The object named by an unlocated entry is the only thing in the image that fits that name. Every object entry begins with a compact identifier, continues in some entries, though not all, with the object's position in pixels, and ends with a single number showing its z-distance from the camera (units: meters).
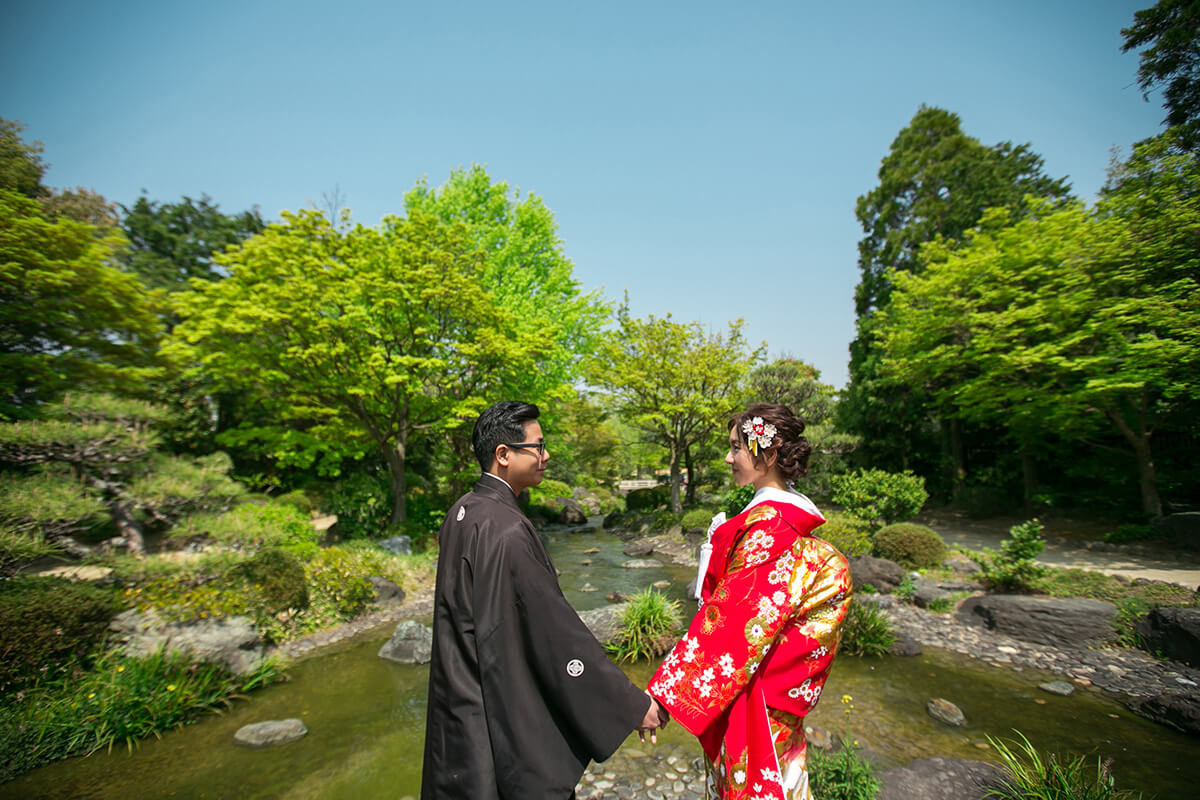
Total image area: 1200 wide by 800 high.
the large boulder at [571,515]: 21.45
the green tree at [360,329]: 10.85
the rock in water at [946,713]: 4.63
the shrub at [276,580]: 6.66
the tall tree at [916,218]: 18.64
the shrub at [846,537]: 9.44
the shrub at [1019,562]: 7.39
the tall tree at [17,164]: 6.16
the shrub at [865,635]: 6.36
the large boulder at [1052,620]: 6.17
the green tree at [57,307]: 5.99
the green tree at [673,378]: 16.78
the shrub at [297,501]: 11.87
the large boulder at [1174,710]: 4.25
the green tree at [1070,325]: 9.24
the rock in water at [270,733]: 4.41
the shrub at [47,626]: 4.29
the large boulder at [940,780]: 3.10
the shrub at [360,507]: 12.75
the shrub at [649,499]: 20.00
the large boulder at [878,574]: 8.69
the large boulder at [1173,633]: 5.32
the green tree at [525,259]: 15.11
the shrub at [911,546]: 9.69
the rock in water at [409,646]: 6.45
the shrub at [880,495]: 11.91
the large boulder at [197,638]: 5.11
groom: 1.76
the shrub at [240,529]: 6.79
